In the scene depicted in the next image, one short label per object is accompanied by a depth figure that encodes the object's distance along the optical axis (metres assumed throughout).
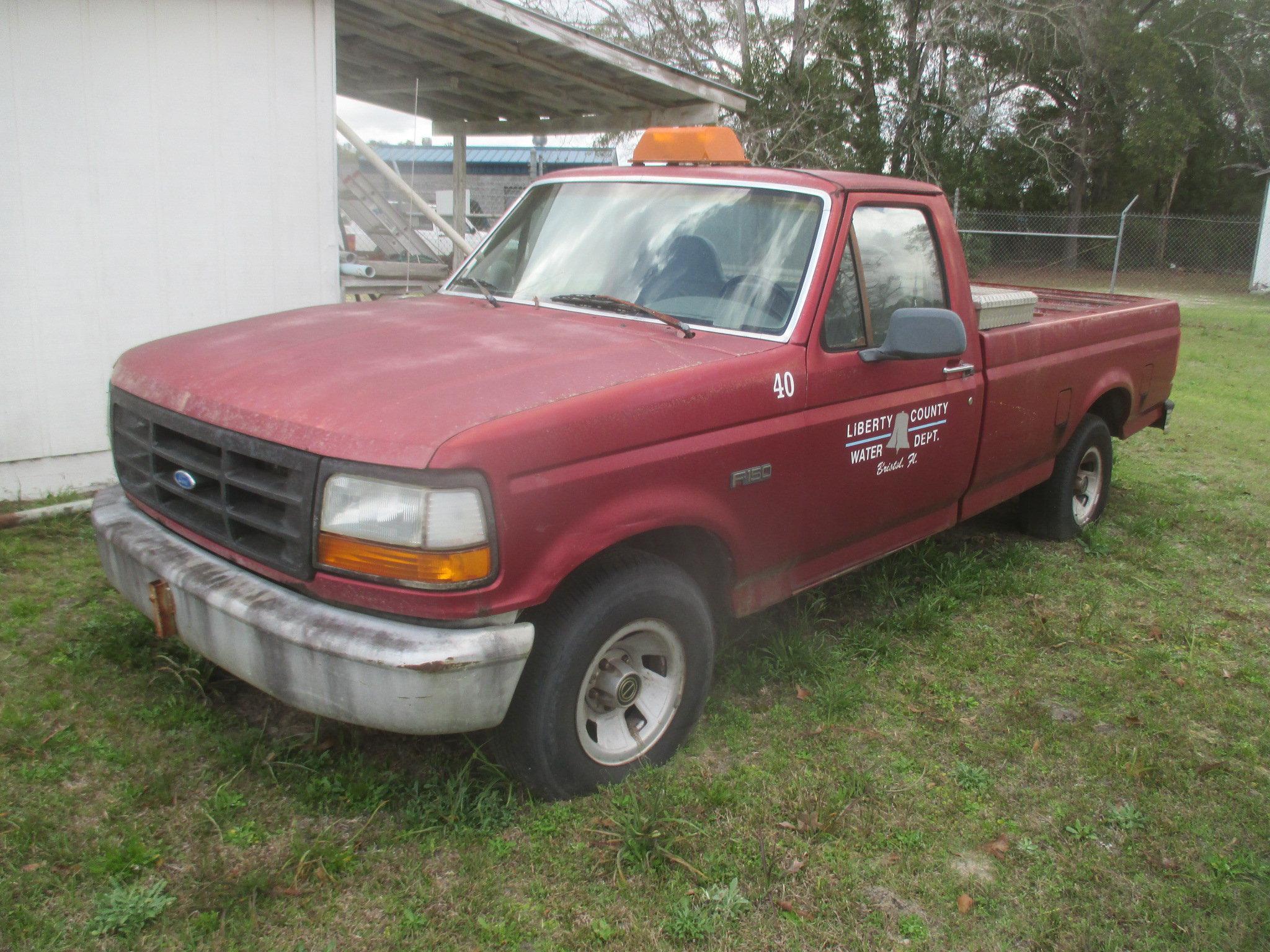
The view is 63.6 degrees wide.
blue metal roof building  21.27
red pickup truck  2.65
